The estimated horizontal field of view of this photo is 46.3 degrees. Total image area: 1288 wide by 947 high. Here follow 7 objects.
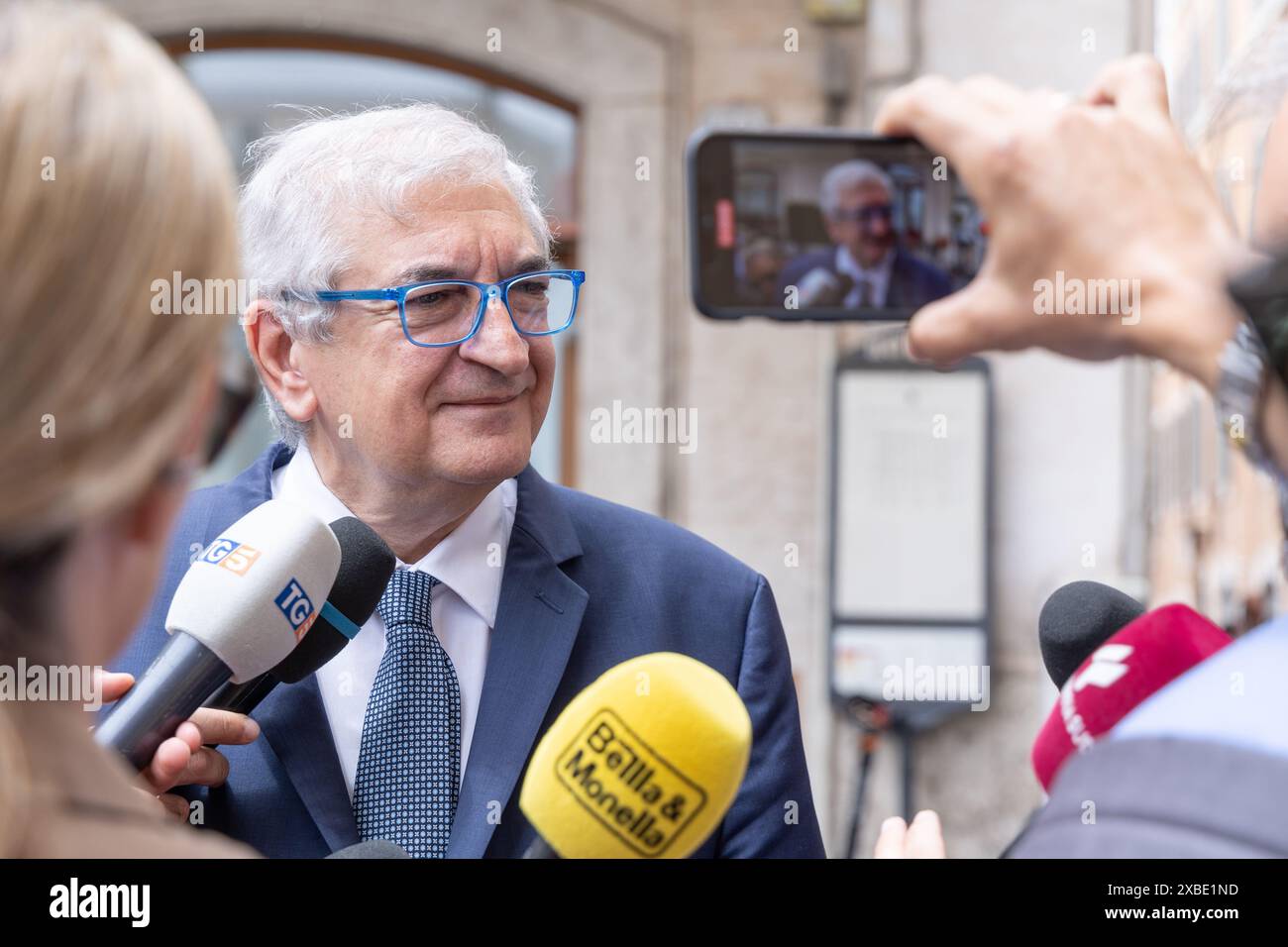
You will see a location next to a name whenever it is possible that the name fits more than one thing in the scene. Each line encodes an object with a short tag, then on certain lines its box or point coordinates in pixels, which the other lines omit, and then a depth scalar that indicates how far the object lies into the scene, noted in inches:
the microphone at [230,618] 52.1
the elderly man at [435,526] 70.2
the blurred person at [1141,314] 32.0
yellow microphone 40.8
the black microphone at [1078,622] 54.1
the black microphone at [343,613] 62.0
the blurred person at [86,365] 29.5
